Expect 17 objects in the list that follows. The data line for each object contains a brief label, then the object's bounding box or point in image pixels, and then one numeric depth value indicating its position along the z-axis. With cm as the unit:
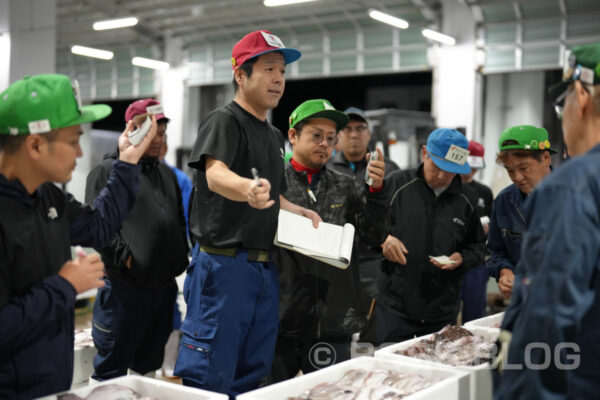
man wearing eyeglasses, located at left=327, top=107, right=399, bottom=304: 441
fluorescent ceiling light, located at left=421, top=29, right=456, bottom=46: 992
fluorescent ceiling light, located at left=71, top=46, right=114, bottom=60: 1179
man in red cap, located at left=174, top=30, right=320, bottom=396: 225
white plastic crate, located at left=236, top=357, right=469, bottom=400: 180
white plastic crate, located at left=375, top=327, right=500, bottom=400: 205
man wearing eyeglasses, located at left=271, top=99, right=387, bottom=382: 288
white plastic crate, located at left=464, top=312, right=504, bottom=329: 275
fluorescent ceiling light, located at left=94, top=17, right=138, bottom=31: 1062
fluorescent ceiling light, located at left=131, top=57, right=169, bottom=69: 1297
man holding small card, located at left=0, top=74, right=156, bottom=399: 162
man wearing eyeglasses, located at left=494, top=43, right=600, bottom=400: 122
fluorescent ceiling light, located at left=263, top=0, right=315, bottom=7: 934
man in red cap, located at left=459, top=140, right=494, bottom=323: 513
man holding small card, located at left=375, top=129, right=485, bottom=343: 315
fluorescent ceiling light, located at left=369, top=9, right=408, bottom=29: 945
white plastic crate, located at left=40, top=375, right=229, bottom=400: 171
